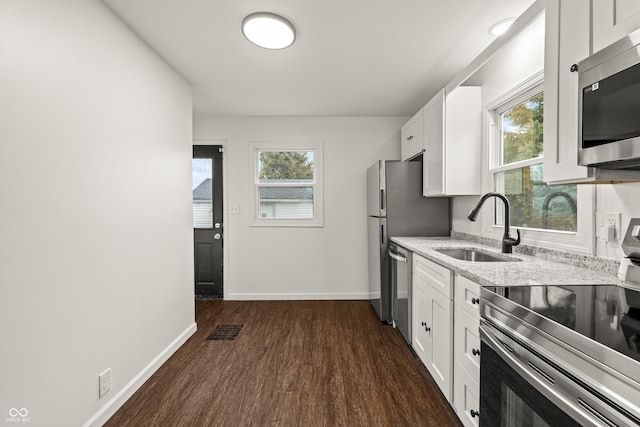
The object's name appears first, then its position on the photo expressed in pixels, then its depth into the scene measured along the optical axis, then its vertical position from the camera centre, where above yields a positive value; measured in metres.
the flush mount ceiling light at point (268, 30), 1.92 +1.20
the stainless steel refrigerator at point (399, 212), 3.11 -0.04
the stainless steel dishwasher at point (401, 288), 2.57 -0.73
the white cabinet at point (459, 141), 2.59 +0.58
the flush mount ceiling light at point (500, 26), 1.96 +1.21
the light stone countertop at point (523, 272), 1.33 -0.32
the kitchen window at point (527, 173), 1.93 +0.27
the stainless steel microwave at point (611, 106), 0.98 +0.36
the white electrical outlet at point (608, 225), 1.46 -0.09
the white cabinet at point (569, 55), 1.10 +0.62
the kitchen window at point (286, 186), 4.11 +0.31
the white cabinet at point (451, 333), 1.52 -0.75
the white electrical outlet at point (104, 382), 1.74 -1.01
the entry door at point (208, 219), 4.08 -0.14
